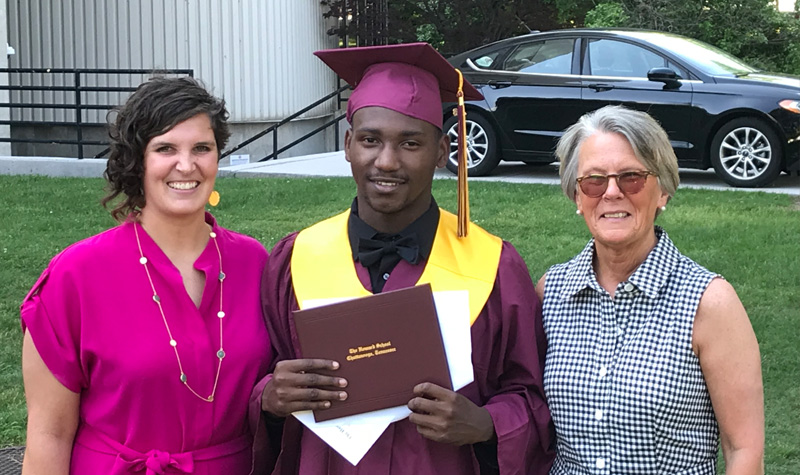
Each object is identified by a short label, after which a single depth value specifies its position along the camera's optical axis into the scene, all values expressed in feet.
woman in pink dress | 8.67
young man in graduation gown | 8.64
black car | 32.14
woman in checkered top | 8.32
